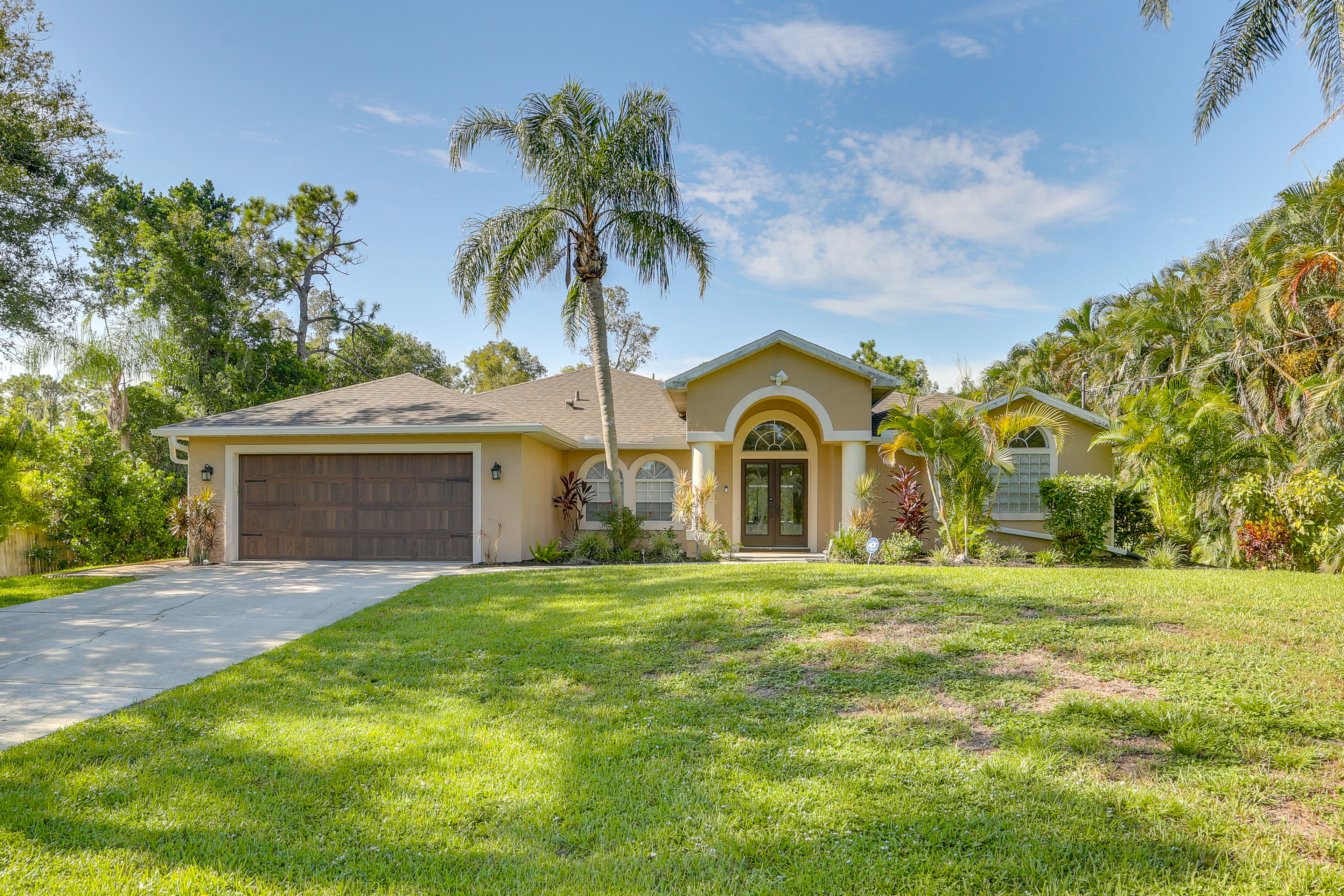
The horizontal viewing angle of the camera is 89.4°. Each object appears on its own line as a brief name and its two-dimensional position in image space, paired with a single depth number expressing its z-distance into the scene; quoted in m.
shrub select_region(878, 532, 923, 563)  11.96
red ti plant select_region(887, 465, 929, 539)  13.04
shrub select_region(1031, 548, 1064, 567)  11.15
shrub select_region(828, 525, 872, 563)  12.11
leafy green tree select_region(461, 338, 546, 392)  37.97
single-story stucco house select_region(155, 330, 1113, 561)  12.75
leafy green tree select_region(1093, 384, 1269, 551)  11.14
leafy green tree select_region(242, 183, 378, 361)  25.70
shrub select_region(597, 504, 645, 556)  13.19
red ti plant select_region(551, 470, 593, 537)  14.94
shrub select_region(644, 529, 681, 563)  13.10
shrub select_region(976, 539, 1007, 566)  11.08
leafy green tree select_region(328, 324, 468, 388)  27.73
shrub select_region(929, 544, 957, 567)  11.31
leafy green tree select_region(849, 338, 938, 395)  34.91
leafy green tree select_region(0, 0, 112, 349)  11.16
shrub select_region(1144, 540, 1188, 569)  10.69
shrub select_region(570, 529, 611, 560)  13.02
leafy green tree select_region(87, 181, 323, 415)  20.38
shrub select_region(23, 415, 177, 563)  13.59
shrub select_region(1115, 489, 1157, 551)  12.45
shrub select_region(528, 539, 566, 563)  12.83
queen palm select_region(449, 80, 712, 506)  12.52
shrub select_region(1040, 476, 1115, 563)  11.67
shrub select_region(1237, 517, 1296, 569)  10.18
